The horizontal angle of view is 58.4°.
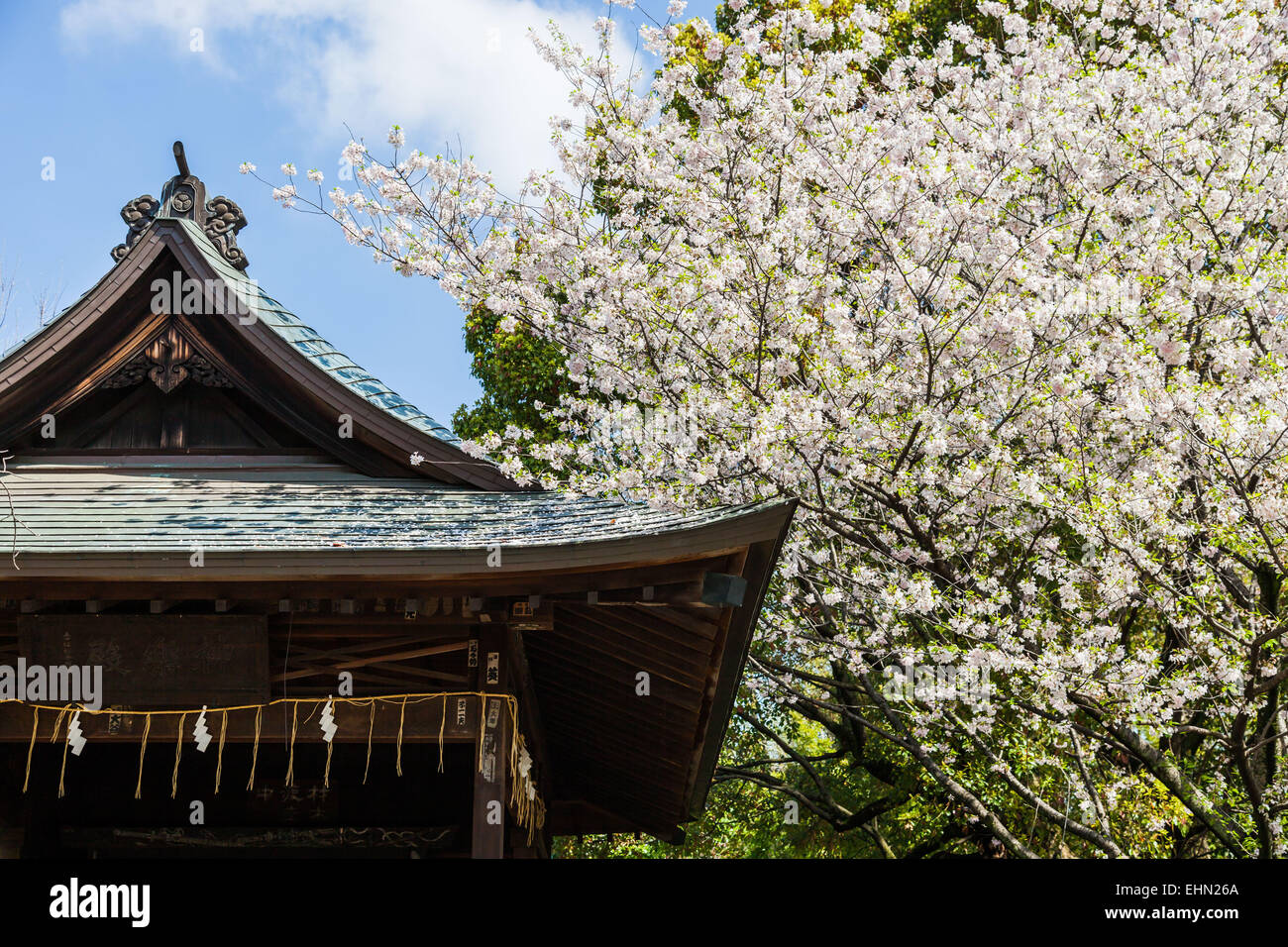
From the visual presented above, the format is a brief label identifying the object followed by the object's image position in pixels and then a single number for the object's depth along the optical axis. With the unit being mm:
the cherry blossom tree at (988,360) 8875
